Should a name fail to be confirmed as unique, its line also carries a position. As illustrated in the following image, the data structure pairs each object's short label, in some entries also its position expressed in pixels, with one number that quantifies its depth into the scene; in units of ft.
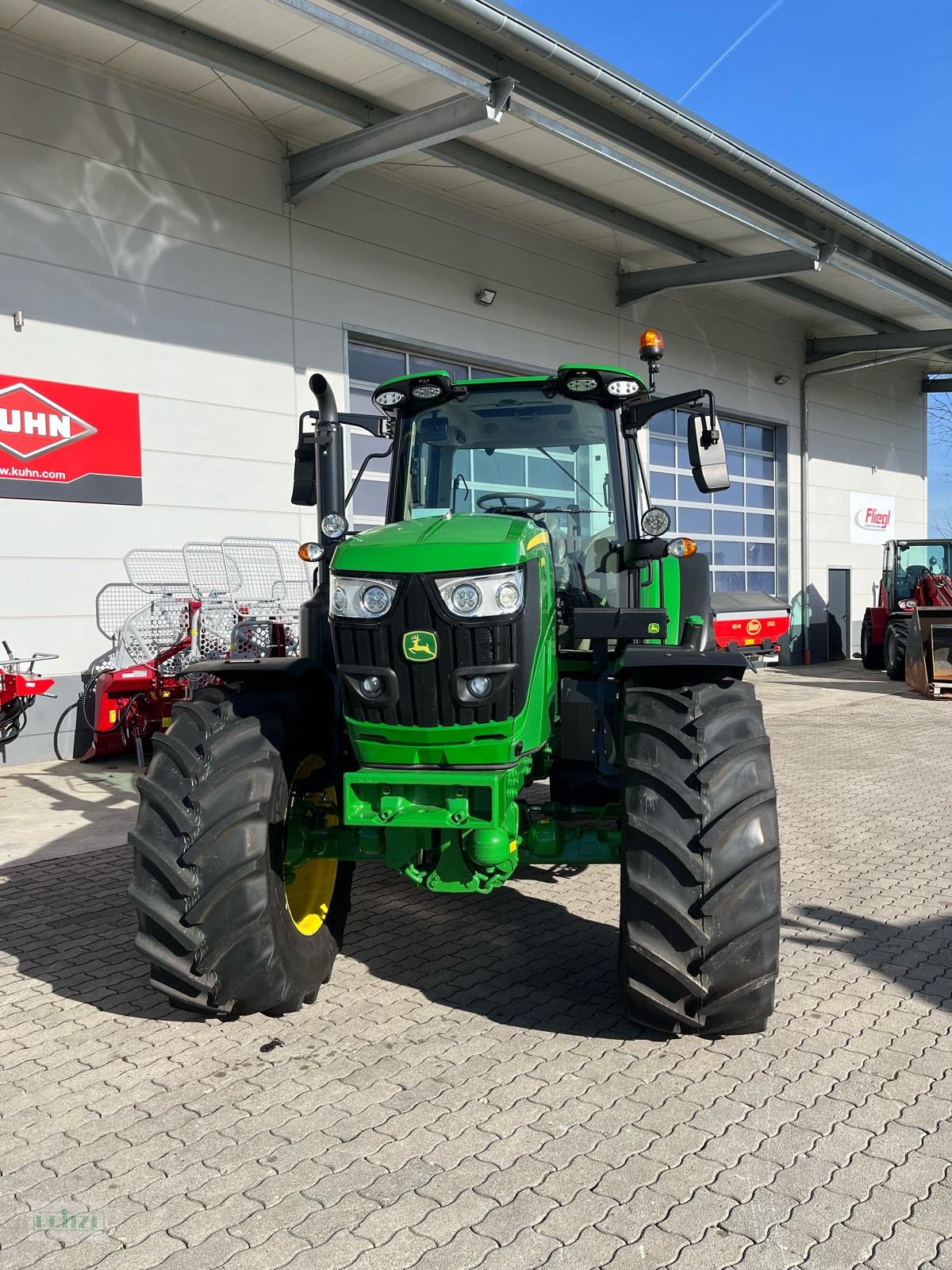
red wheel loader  46.44
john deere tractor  11.24
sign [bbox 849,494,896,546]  72.18
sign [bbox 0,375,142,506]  29.66
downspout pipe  66.13
